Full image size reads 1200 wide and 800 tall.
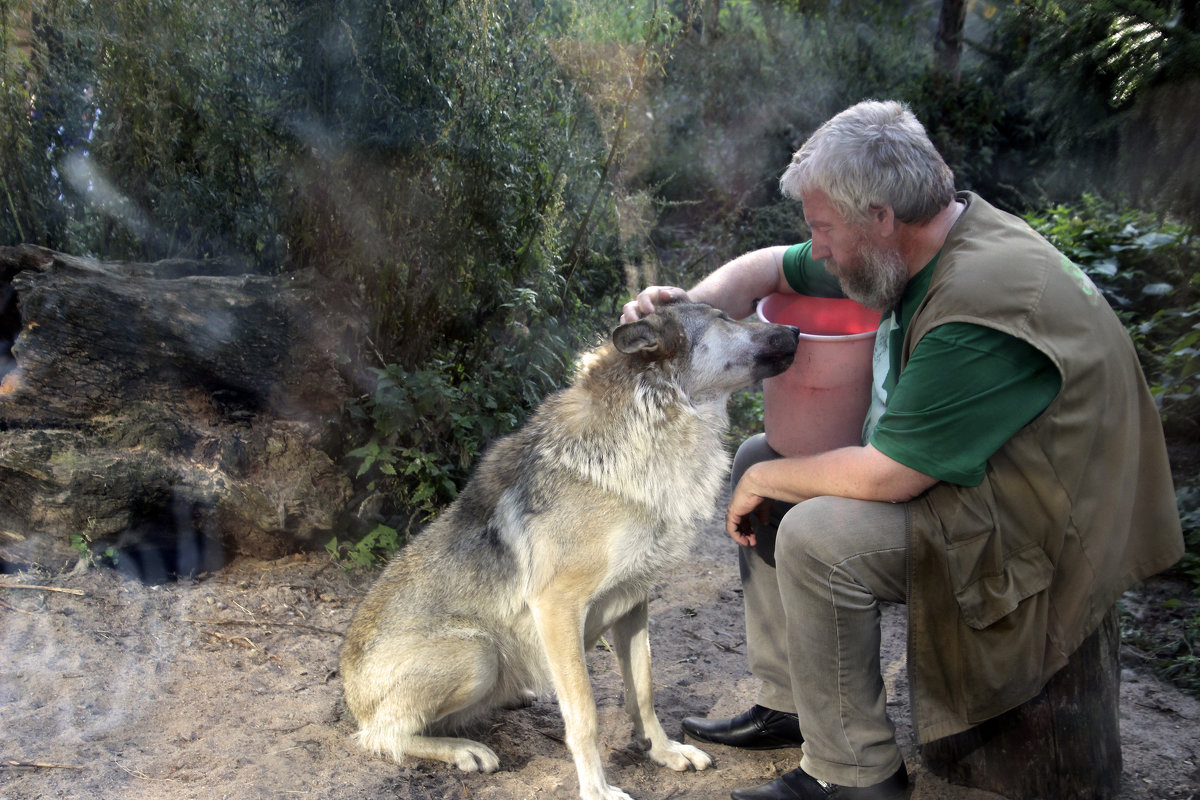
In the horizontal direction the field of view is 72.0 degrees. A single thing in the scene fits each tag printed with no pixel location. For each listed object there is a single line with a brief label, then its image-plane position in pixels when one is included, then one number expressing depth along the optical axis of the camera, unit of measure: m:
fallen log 4.20
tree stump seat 2.91
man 2.51
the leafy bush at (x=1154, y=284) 5.31
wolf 3.14
